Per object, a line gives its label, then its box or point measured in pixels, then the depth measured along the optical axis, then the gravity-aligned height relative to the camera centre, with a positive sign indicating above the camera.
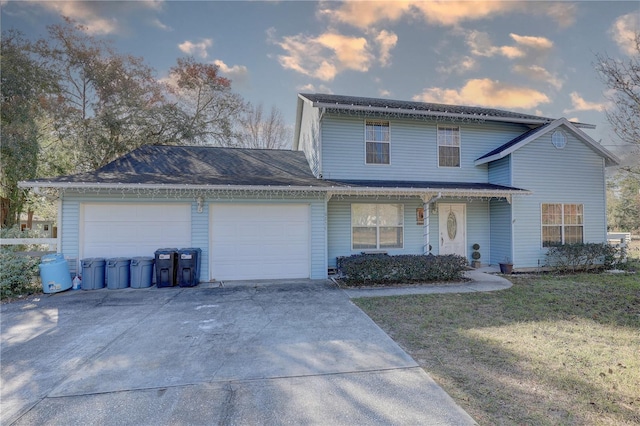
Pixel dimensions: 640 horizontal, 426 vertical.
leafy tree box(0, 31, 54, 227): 11.12 +4.59
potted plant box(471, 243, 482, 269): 10.27 -1.22
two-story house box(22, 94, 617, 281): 7.86 +0.88
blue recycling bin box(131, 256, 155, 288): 7.39 -1.23
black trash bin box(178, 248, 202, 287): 7.49 -1.14
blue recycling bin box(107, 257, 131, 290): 7.25 -1.24
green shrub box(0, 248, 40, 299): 6.45 -1.14
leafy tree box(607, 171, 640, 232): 23.14 +1.30
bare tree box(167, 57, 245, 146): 16.81 +7.34
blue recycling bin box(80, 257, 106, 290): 7.16 -1.22
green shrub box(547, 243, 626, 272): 9.53 -1.15
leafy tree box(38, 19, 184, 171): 13.61 +6.17
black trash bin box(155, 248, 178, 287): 7.44 -1.13
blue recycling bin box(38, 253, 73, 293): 6.77 -1.16
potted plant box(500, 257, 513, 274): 9.37 -1.44
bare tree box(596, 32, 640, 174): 8.16 +3.80
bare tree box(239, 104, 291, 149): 21.83 +7.15
